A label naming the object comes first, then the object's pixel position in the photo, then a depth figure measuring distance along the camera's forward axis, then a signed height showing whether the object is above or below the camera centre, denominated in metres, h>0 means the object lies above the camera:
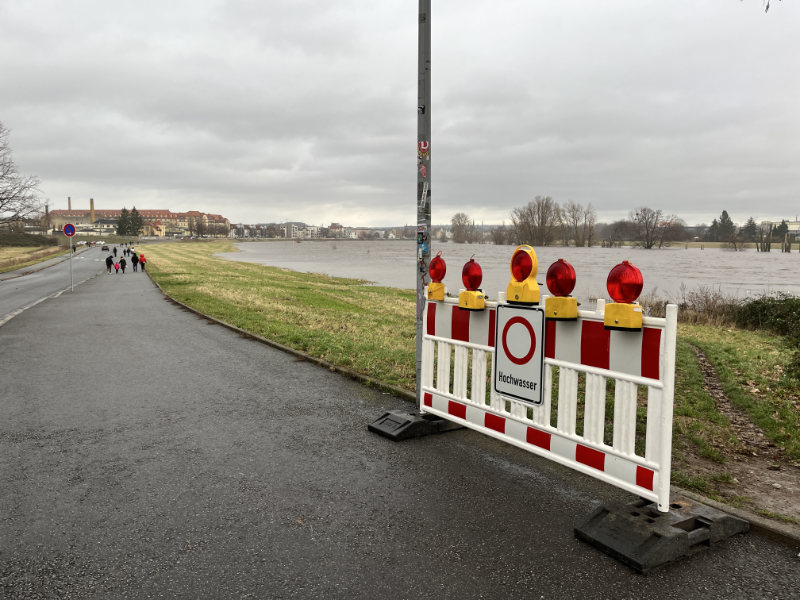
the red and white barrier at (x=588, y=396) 3.11 -1.00
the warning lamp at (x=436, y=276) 4.77 -0.27
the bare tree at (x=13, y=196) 43.91 +3.83
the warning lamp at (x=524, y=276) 3.86 -0.22
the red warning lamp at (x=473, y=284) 4.37 -0.31
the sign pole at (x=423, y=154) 5.31 +0.88
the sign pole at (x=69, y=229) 25.14 +0.67
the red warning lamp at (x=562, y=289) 3.56 -0.29
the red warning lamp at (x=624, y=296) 3.13 -0.30
